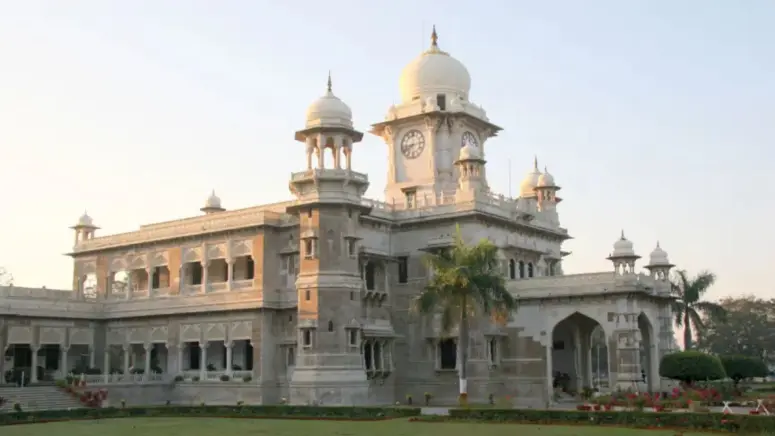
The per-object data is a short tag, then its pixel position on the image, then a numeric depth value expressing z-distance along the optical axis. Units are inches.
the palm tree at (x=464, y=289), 1537.9
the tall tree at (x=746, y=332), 2982.3
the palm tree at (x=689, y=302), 2130.9
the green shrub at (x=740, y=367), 1936.5
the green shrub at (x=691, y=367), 1668.3
